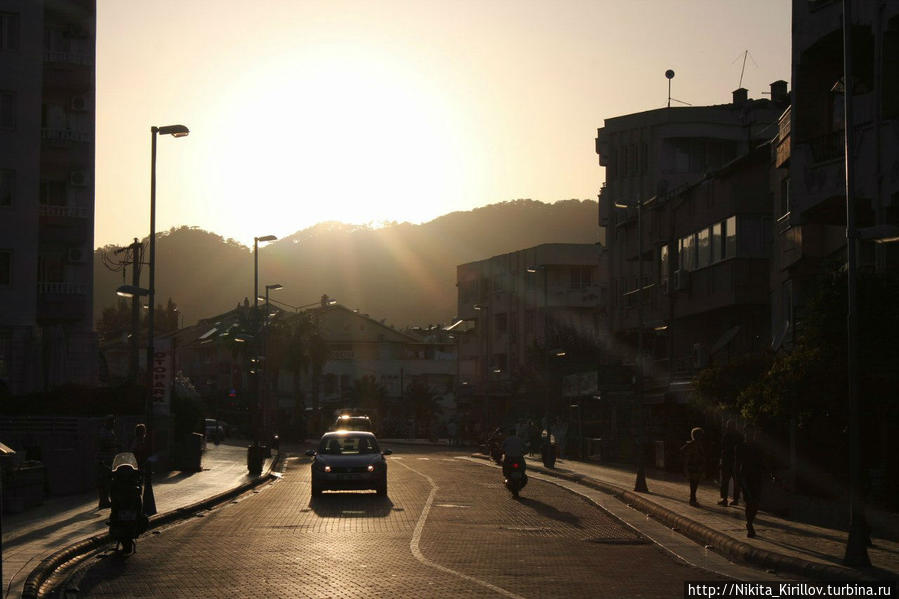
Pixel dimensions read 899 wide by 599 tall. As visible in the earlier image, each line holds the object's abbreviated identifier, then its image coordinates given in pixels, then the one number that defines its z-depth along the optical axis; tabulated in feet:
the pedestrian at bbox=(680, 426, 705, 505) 92.84
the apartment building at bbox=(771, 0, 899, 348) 82.53
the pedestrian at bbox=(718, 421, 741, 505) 90.02
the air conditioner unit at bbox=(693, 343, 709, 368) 143.95
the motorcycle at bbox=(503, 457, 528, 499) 105.40
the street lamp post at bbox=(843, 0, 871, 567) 55.67
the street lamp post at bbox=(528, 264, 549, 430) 242.74
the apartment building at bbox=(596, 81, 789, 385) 132.77
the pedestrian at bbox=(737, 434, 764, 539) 66.18
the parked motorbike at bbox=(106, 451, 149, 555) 58.70
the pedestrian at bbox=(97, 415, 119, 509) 99.42
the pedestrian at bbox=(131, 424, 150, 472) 85.84
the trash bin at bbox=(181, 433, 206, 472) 141.59
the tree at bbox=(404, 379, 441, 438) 378.73
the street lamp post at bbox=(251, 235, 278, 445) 167.02
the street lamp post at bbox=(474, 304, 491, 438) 339.57
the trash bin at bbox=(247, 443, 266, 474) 140.77
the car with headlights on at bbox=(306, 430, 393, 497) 102.01
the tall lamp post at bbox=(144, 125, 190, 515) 96.56
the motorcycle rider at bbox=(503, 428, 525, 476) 107.55
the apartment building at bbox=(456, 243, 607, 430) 283.18
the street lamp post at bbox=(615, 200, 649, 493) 110.63
